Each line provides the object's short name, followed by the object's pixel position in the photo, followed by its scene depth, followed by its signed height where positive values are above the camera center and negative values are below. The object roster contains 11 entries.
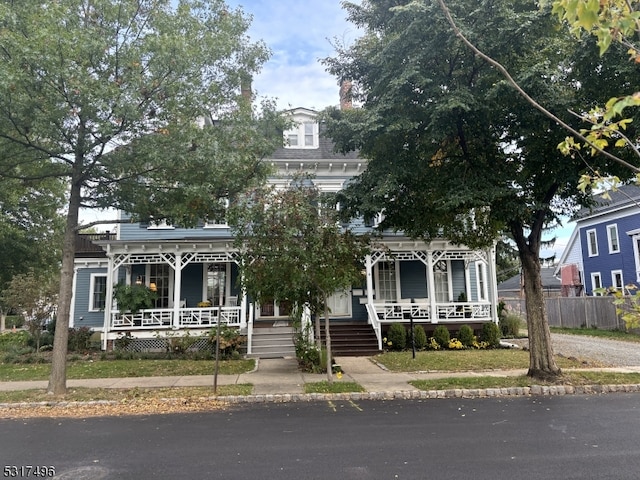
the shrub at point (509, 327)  19.23 -1.01
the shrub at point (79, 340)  16.25 -1.09
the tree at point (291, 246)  9.88 +1.31
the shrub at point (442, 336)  15.94 -1.13
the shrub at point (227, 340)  14.55 -1.04
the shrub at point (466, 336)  16.12 -1.14
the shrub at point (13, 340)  16.92 -1.32
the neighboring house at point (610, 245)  24.83 +3.36
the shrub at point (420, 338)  15.84 -1.17
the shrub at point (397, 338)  15.91 -1.16
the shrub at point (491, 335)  16.22 -1.13
